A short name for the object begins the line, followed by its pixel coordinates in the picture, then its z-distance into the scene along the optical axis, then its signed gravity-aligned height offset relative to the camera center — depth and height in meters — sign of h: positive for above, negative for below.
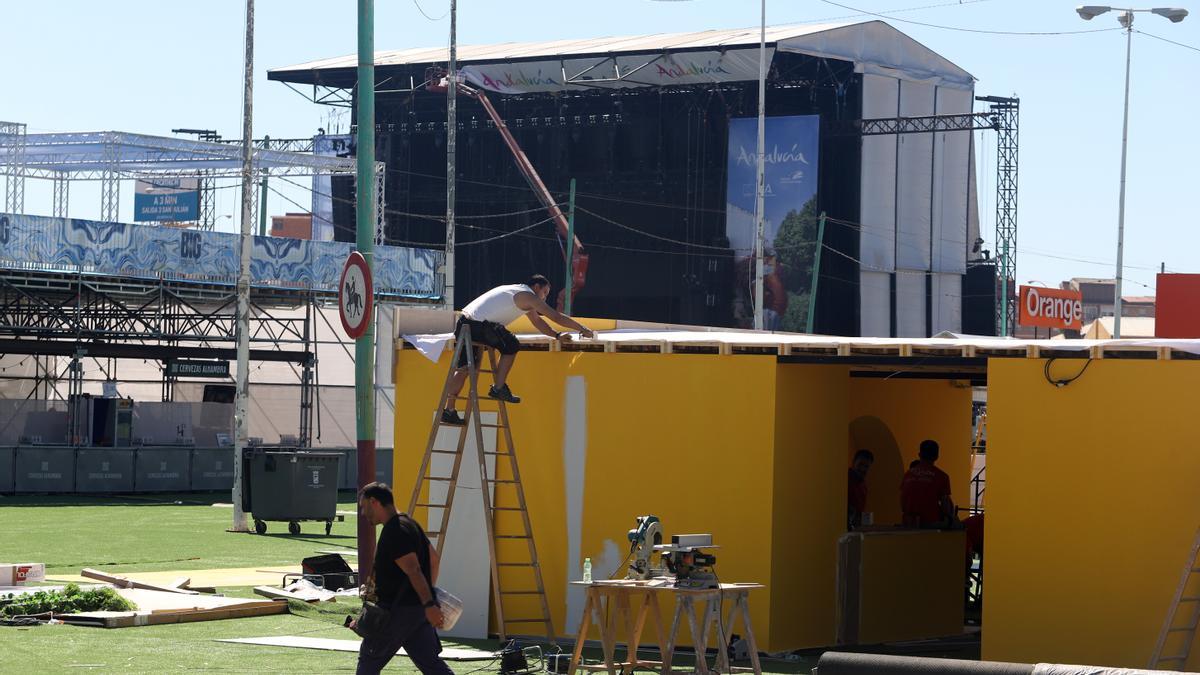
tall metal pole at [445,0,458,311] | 47.59 +6.33
